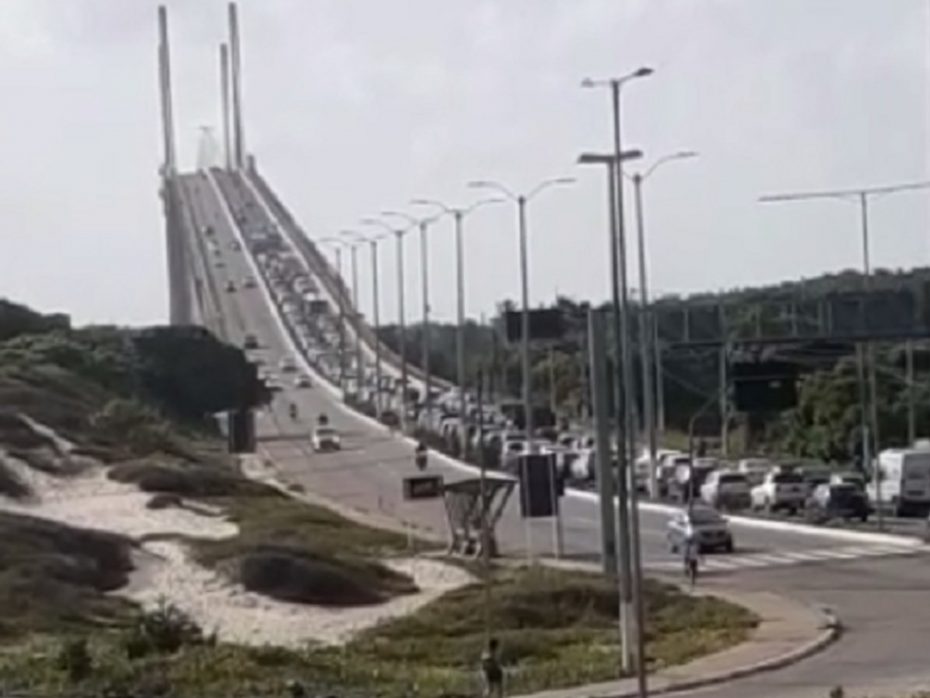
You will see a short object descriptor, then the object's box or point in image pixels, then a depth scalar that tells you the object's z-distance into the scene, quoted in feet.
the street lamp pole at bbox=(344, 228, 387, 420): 518.37
